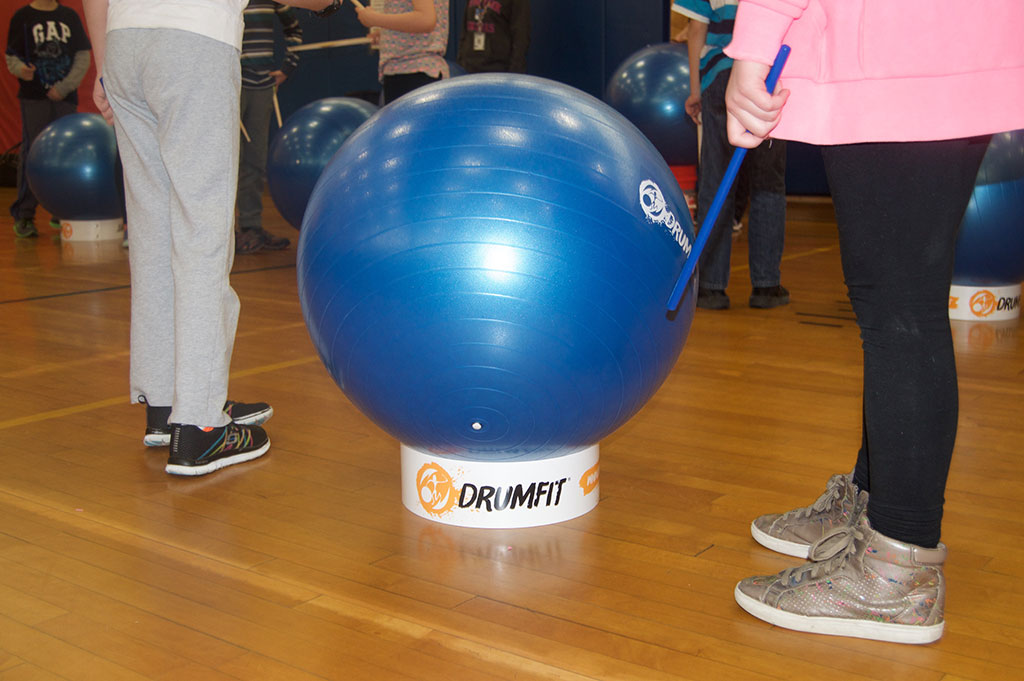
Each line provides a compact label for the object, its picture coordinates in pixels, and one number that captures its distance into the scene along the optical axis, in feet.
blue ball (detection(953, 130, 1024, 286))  12.09
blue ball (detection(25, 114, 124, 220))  21.06
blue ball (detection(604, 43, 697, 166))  19.75
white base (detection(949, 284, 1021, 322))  13.19
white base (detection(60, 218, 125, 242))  22.91
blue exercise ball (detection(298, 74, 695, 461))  5.98
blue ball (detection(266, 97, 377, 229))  19.08
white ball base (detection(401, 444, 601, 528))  6.82
